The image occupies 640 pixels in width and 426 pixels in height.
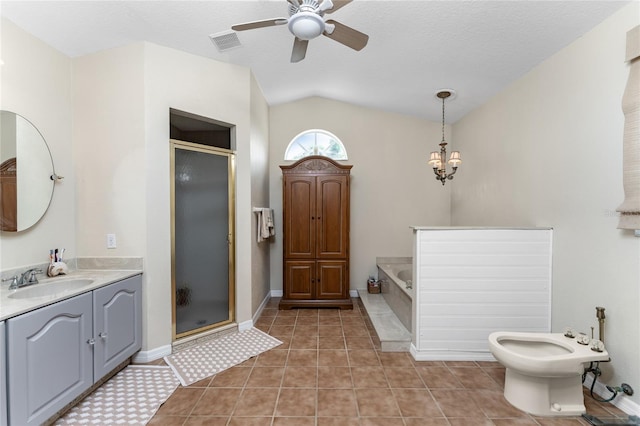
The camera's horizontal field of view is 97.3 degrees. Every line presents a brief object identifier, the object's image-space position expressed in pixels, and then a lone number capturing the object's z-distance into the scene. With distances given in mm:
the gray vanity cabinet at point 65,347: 1479
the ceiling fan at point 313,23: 1572
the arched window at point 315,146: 4462
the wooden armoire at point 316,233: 3840
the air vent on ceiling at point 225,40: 1915
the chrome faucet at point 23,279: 1943
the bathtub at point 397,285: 2979
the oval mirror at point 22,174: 2014
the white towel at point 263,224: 3549
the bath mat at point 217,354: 2328
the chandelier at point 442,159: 3146
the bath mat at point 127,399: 1798
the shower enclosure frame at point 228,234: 2643
